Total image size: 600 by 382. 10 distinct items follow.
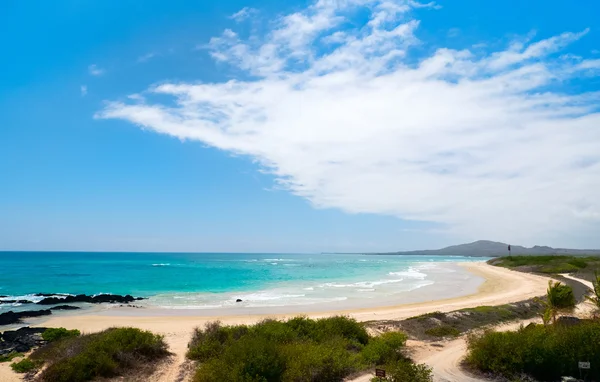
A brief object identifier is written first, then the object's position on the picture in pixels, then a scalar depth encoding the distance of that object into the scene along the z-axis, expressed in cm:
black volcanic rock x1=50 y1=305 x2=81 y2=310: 3275
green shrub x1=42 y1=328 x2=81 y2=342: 1732
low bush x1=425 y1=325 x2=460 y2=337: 1770
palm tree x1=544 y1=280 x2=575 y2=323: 1952
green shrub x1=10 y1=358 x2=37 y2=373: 1314
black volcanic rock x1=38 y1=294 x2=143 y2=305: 3672
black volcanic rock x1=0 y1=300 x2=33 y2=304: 3684
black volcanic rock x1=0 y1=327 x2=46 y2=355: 1641
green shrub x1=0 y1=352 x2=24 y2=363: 1475
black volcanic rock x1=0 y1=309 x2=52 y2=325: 2601
